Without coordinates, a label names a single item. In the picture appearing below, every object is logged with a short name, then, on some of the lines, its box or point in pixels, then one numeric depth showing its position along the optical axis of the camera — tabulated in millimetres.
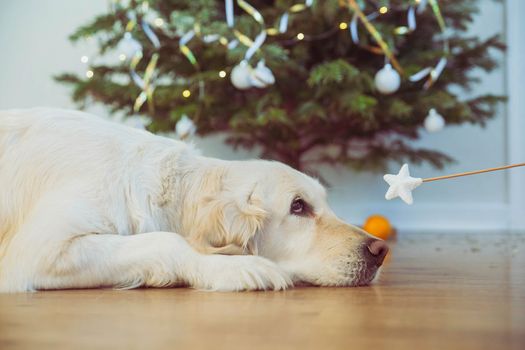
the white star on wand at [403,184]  1660
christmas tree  3920
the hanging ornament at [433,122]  4035
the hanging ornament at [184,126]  4121
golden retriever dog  1671
